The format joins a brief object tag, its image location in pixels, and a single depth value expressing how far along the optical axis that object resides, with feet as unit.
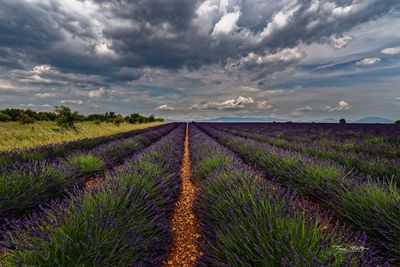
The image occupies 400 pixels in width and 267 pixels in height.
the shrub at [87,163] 17.48
